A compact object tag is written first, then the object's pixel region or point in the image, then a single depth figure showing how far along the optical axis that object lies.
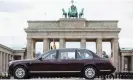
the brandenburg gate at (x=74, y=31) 90.94
